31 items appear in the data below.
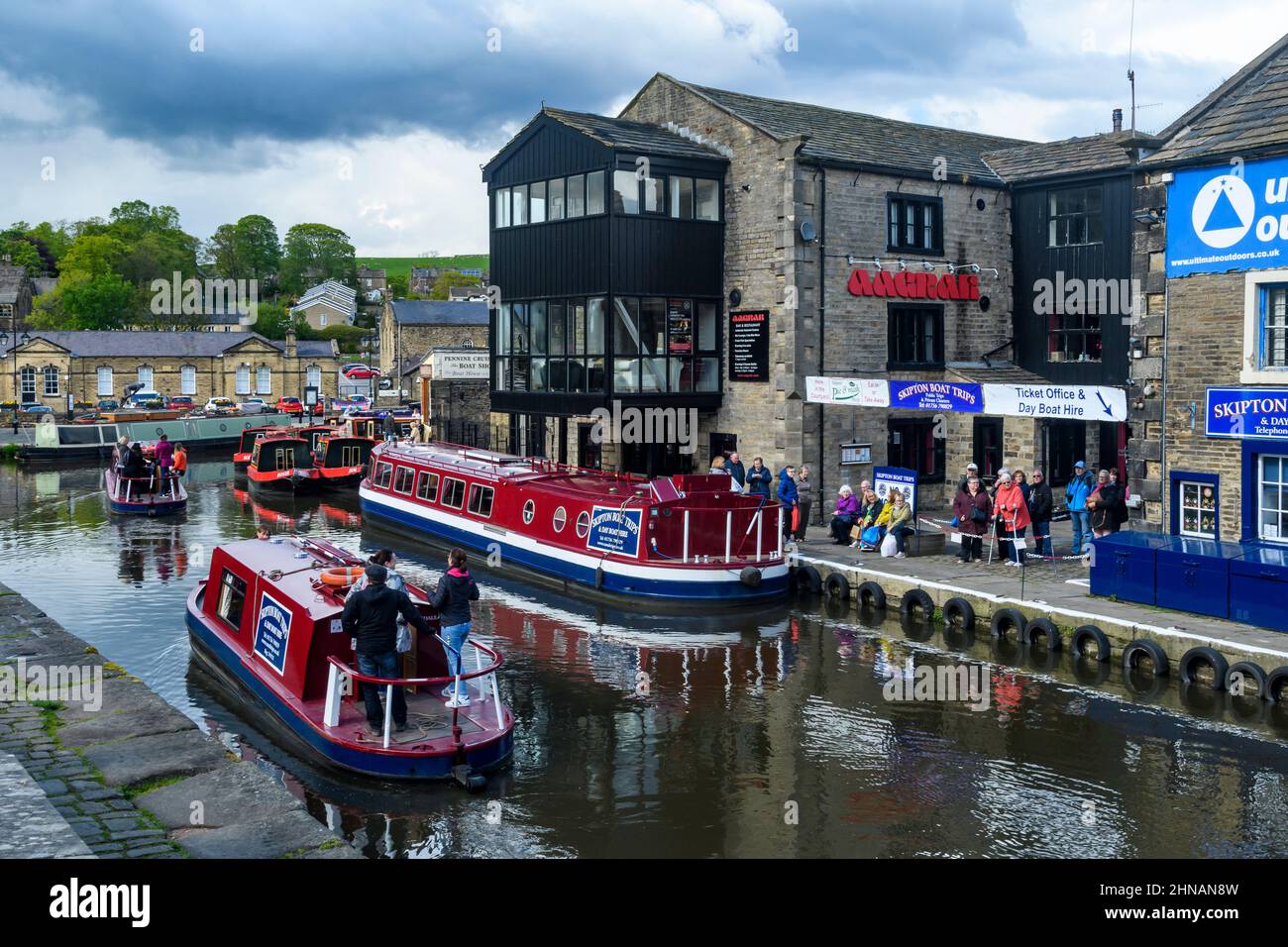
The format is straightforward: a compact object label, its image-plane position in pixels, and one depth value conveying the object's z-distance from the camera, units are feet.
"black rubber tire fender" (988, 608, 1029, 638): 54.75
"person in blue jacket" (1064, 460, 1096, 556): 64.85
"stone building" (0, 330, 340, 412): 214.48
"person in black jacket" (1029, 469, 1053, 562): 65.92
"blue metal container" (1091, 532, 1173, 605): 53.21
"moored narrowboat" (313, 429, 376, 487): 118.11
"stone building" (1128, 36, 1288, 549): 54.65
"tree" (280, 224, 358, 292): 407.03
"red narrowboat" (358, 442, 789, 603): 63.87
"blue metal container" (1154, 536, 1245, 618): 50.14
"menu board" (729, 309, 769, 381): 84.84
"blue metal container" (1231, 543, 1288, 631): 47.85
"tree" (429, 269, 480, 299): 431.84
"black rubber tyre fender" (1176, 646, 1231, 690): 46.11
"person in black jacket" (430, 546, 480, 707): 39.59
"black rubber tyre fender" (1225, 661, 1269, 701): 44.86
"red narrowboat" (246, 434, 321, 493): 114.62
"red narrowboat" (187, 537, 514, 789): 37.14
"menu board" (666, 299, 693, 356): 86.94
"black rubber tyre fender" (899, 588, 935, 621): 60.03
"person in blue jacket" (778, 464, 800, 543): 72.54
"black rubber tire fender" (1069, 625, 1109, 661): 50.75
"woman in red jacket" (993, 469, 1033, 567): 64.18
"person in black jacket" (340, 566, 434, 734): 37.19
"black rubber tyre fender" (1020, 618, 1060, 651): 52.90
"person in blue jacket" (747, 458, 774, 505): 73.00
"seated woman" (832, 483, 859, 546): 74.54
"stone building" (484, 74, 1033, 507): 83.30
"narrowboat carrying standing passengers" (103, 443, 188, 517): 99.50
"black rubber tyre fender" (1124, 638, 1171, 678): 48.21
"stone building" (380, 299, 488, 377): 256.52
